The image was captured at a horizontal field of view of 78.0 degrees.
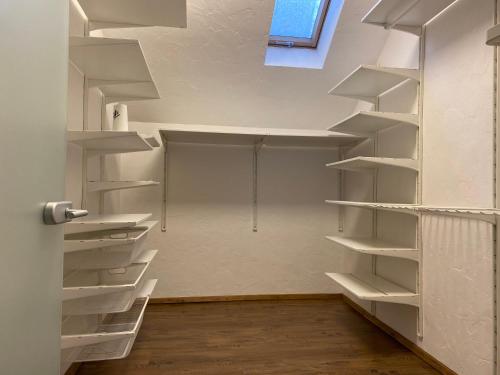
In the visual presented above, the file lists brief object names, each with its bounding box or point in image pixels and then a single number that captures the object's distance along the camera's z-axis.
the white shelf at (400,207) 1.65
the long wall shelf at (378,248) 1.82
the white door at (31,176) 0.55
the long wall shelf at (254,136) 2.34
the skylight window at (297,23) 2.53
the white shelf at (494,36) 0.71
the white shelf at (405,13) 1.67
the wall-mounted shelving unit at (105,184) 1.32
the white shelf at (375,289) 1.80
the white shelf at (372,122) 1.83
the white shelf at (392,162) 1.82
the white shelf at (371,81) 1.83
